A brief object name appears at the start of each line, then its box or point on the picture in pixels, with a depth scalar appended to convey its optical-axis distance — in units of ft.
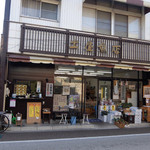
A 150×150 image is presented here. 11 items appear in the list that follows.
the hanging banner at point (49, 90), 32.40
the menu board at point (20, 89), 30.58
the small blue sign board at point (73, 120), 29.32
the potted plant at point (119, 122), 30.55
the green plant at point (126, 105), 35.95
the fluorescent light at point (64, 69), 34.26
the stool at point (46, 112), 29.49
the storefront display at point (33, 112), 28.94
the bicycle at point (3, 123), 24.59
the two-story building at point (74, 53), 27.48
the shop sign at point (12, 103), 28.67
